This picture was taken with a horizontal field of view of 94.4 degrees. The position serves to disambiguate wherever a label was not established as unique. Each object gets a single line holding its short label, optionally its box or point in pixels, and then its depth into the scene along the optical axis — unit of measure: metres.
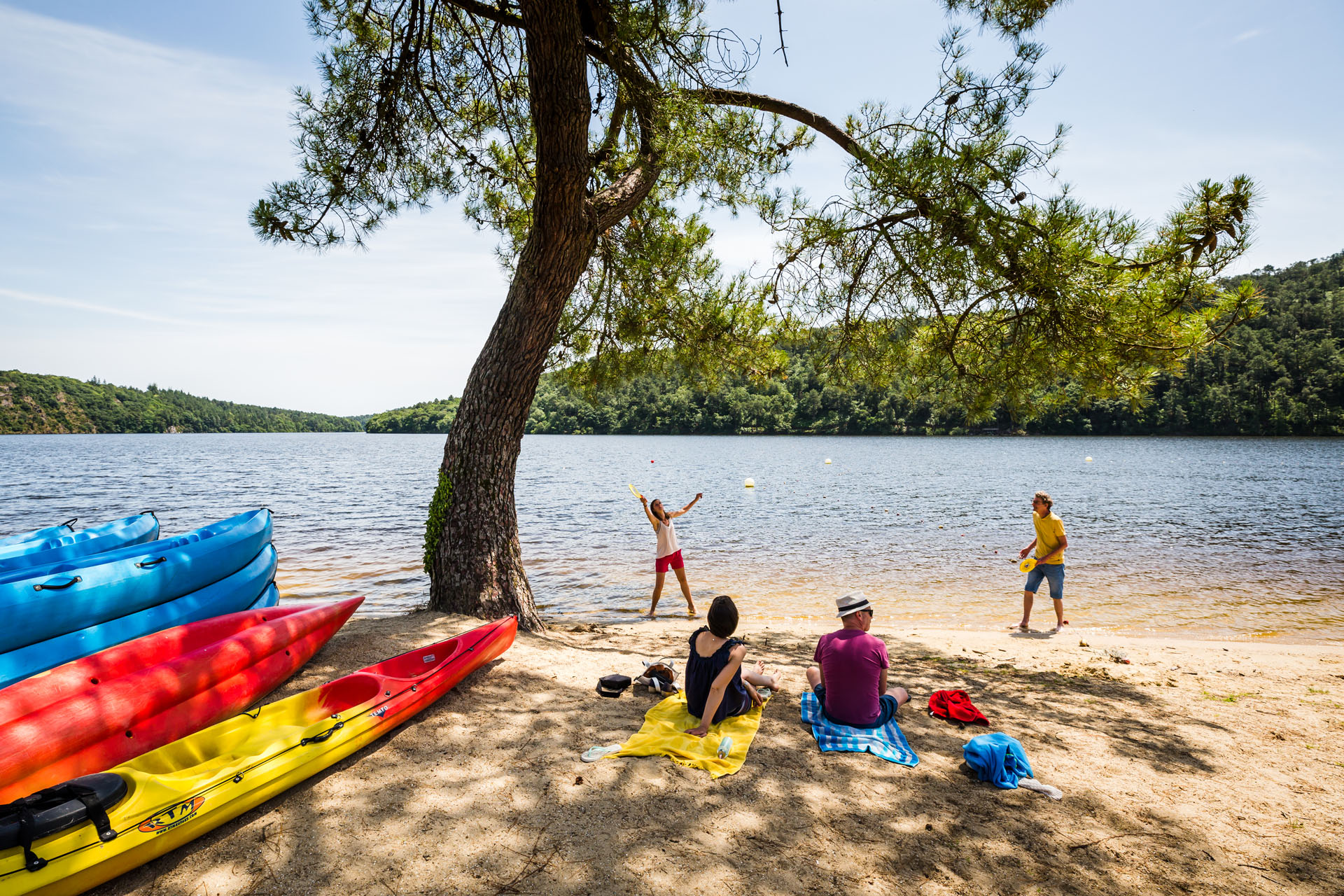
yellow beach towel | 3.53
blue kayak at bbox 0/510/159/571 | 5.51
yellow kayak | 2.32
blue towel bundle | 3.41
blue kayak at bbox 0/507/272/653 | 4.16
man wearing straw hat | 4.00
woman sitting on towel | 3.93
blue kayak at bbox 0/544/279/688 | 4.02
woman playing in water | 8.58
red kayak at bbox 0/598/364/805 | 3.04
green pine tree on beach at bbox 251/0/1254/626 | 4.67
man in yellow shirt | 7.62
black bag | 4.57
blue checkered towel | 3.70
